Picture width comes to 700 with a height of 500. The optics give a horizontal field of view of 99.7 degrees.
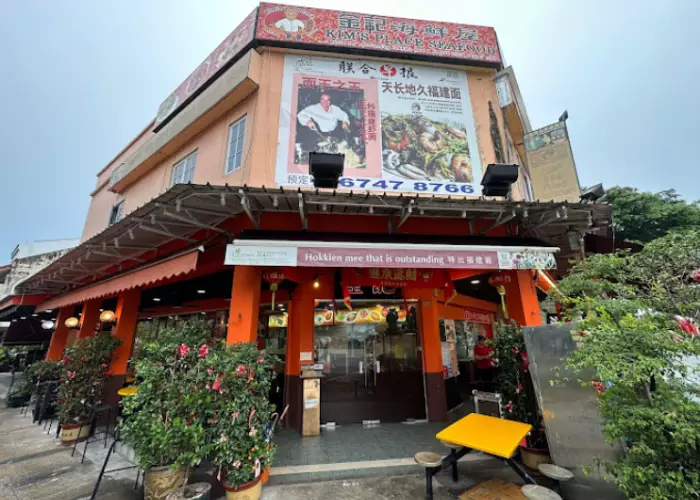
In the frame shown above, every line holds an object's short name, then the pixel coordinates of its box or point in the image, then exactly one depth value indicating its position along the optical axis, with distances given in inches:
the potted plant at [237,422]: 149.1
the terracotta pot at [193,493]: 132.6
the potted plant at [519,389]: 180.8
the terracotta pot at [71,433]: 269.6
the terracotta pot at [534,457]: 174.4
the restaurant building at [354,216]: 222.8
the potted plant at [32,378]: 372.8
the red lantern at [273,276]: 238.4
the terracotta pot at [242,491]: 147.6
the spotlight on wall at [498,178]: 235.3
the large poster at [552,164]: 300.5
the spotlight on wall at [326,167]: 211.9
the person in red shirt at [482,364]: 400.2
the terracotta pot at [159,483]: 143.6
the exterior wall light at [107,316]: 378.3
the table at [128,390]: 249.3
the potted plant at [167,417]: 144.0
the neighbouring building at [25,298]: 502.6
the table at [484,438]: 137.0
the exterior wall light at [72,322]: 442.0
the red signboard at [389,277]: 248.7
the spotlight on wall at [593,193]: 236.7
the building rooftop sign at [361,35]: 321.4
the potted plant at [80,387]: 270.7
